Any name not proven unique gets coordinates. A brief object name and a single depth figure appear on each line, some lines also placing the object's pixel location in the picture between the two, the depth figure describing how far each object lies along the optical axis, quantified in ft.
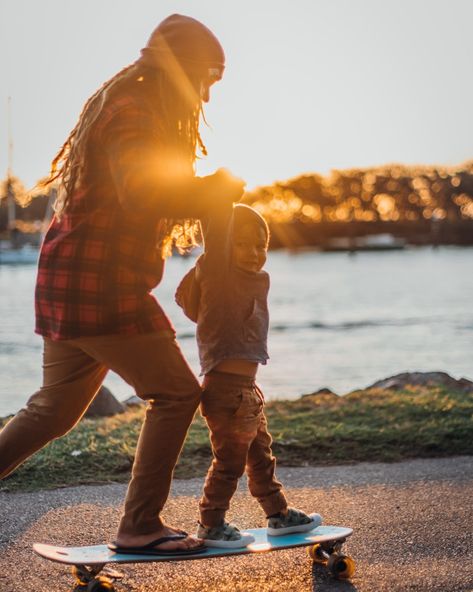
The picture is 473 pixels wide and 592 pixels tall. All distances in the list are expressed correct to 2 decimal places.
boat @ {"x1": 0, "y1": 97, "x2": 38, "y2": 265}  322.34
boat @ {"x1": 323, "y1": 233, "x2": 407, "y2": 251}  434.71
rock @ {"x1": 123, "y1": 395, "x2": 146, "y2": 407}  30.27
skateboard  11.27
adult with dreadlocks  10.46
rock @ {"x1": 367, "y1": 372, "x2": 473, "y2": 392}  30.94
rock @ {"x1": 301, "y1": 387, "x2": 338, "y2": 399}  30.57
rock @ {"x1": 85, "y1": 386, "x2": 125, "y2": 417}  27.20
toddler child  11.85
